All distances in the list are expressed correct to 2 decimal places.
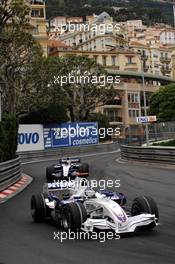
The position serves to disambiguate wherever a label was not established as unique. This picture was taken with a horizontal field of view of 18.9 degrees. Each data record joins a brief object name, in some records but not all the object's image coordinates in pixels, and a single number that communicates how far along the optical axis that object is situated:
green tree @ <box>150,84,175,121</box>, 76.00
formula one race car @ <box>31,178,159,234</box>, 8.30
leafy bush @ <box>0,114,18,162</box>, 20.69
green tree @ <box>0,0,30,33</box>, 21.58
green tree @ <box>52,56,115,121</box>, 57.69
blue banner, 47.50
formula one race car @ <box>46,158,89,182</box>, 19.50
